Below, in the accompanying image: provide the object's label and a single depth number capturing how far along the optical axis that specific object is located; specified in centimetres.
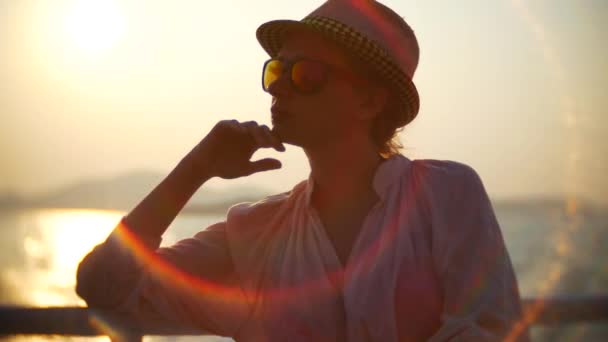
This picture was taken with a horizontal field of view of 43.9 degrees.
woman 235
